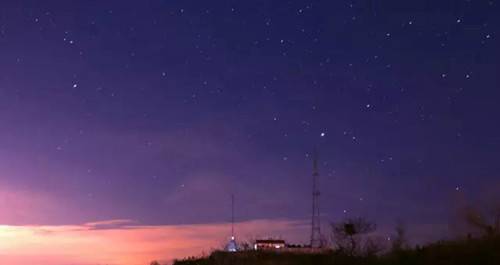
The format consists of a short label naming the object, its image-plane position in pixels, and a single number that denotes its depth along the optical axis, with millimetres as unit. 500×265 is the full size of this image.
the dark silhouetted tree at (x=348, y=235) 40250
